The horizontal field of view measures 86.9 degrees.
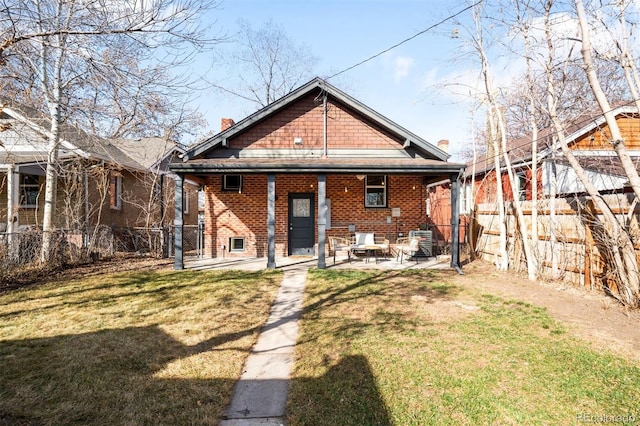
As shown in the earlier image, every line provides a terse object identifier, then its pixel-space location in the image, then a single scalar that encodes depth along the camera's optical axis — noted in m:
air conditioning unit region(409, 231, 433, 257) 11.66
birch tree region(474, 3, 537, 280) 8.52
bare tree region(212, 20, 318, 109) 27.27
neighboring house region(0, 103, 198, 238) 11.33
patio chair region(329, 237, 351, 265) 10.95
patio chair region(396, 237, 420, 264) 10.33
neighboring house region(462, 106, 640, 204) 12.92
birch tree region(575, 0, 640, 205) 5.86
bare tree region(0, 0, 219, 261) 6.27
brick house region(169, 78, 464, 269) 11.48
